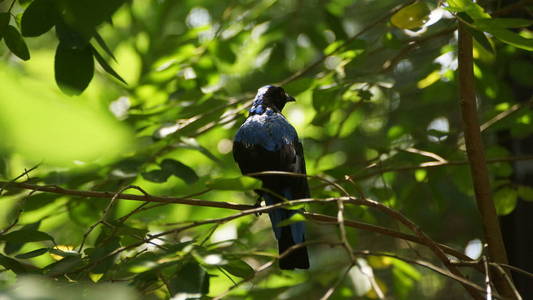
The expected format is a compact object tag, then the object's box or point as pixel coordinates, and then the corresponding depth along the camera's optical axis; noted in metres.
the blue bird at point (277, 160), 5.68
